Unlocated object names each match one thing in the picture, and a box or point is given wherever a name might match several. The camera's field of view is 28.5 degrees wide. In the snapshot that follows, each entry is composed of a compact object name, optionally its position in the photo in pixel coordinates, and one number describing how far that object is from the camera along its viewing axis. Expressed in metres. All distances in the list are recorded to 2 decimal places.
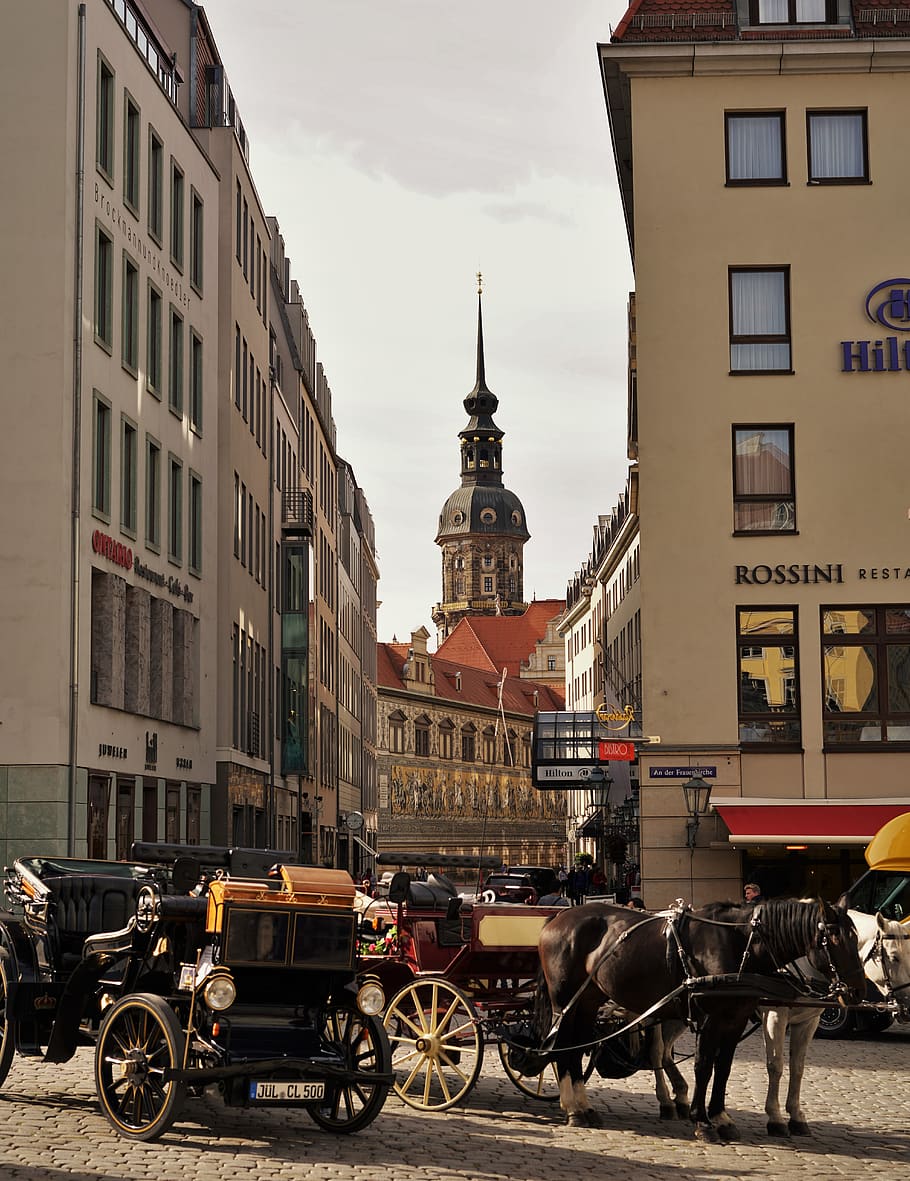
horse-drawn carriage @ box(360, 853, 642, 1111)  13.75
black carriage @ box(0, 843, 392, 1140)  11.79
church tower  191.50
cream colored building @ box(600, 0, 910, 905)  29.17
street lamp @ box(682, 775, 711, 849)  28.08
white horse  12.36
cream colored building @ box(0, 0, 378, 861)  28.36
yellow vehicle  18.00
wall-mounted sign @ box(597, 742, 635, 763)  28.81
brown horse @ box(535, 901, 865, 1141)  12.19
